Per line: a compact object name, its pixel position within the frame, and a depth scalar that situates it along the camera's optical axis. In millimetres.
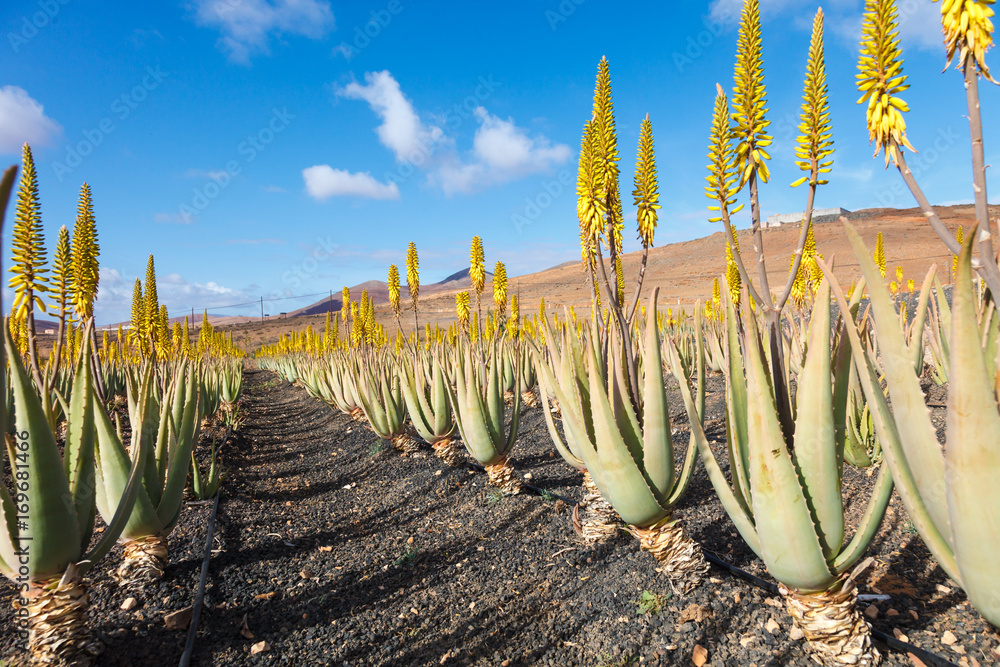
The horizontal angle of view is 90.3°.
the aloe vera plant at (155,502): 2686
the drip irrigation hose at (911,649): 1663
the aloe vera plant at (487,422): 3938
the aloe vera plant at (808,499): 1538
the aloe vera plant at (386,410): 5768
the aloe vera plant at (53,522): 1794
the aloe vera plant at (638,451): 2184
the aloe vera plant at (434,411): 4875
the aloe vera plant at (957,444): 1039
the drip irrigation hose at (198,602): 2182
